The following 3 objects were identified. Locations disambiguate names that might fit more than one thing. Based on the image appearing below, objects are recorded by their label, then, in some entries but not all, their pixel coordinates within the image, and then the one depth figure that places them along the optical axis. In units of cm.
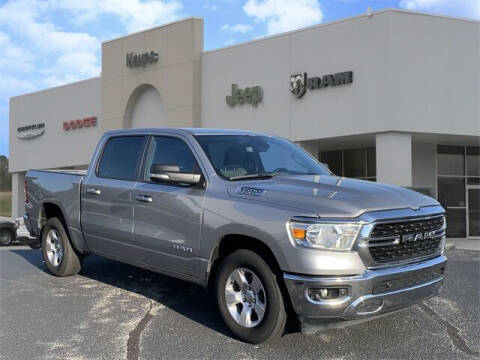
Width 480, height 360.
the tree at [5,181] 9262
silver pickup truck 410
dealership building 1808
